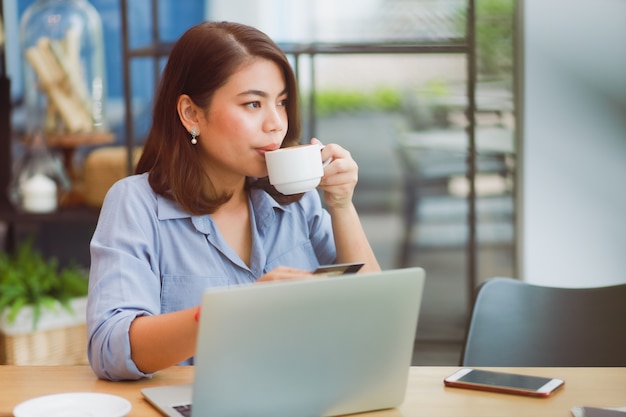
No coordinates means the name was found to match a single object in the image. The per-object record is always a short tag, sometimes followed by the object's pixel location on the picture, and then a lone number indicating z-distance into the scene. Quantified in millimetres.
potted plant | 3023
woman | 1623
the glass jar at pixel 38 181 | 3229
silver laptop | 1096
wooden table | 1290
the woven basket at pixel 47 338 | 3021
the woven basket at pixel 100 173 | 3281
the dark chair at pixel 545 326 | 1837
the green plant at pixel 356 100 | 3881
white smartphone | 1360
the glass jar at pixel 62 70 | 3203
